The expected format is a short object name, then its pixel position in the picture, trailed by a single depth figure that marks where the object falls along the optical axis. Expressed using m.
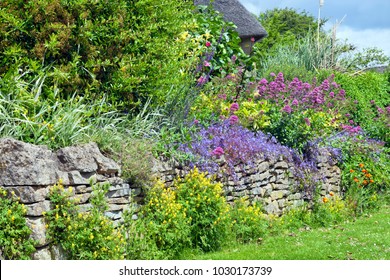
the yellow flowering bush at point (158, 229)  6.28
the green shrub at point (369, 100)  13.11
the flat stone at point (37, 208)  5.55
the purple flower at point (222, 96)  9.74
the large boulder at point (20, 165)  5.56
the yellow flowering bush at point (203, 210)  7.01
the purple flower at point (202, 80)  8.74
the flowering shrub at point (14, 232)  5.41
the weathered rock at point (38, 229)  5.50
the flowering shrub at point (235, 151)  7.74
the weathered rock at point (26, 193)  5.55
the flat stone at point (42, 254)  5.53
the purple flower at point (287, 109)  9.55
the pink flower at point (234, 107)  9.30
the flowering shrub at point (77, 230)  5.66
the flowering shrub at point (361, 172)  10.72
